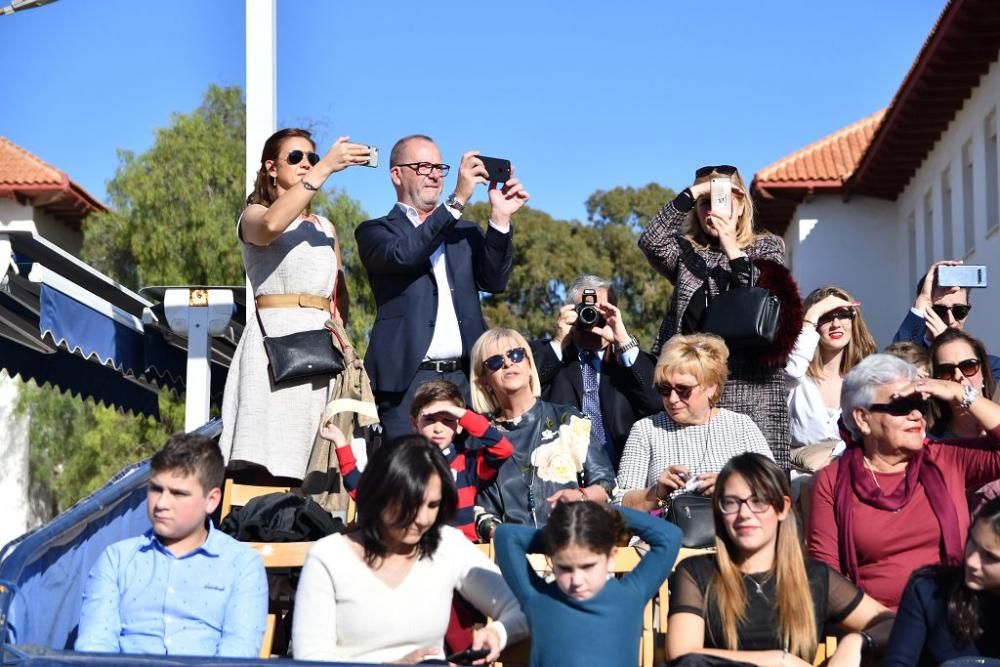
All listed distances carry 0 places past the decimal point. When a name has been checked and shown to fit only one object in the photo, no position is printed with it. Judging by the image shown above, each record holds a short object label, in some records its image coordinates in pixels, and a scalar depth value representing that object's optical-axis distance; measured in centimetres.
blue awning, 938
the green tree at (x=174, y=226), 2502
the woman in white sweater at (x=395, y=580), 457
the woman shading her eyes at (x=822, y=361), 701
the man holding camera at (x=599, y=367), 692
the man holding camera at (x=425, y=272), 665
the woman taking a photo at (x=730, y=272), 671
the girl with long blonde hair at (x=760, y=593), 473
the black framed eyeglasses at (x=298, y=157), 655
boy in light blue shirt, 467
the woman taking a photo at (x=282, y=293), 638
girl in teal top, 447
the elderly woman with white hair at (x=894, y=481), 525
